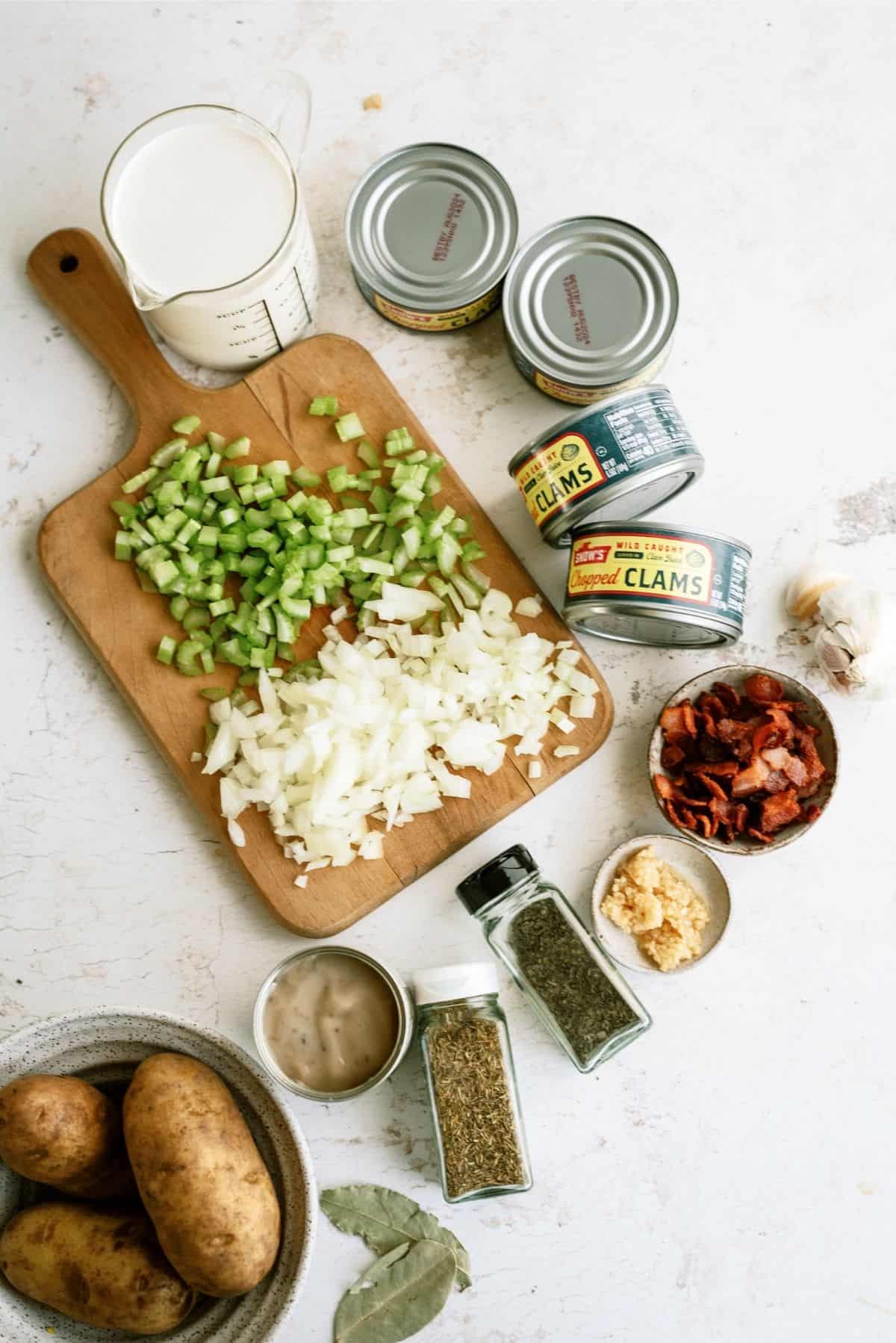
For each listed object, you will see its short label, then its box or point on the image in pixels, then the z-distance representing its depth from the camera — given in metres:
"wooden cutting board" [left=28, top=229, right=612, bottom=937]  0.72
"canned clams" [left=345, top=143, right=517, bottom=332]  0.72
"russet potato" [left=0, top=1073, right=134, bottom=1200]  0.61
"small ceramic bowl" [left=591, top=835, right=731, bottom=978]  0.72
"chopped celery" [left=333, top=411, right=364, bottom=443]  0.73
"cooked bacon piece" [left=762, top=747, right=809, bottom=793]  0.70
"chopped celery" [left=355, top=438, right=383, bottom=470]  0.74
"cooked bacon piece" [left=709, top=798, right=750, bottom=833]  0.71
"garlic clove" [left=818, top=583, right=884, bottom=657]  0.73
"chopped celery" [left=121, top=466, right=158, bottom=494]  0.73
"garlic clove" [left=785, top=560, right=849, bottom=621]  0.74
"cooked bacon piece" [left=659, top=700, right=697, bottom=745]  0.72
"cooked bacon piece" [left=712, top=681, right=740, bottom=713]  0.72
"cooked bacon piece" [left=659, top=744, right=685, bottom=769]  0.72
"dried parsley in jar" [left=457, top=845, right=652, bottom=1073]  0.70
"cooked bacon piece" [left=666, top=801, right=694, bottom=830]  0.71
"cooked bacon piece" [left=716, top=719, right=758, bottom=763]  0.71
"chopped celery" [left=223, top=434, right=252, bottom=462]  0.73
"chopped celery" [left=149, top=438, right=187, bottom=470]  0.73
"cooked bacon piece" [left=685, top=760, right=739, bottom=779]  0.71
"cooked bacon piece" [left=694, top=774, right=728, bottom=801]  0.71
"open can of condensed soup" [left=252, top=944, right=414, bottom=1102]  0.69
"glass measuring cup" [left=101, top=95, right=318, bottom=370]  0.67
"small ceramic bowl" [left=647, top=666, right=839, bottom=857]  0.71
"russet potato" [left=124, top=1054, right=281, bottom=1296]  0.61
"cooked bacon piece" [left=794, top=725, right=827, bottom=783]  0.71
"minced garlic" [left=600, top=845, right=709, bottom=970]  0.71
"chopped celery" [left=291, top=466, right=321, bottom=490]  0.73
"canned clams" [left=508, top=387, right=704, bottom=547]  0.68
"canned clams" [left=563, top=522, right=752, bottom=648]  0.68
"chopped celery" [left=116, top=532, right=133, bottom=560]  0.72
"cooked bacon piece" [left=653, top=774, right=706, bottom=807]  0.71
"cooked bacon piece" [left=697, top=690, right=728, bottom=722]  0.72
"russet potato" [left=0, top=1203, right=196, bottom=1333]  0.62
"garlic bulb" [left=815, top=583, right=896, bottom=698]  0.73
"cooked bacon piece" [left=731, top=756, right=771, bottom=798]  0.70
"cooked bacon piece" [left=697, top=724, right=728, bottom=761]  0.71
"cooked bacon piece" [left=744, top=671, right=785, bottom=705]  0.72
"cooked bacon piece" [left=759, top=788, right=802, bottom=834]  0.71
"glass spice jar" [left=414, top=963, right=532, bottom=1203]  0.69
